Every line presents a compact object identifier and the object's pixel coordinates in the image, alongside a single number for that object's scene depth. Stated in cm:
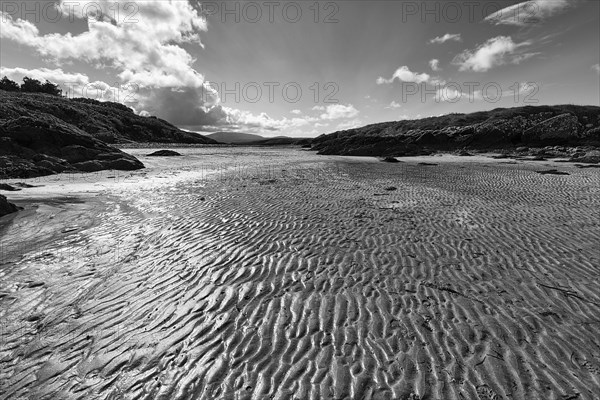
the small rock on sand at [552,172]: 2200
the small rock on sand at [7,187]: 1409
